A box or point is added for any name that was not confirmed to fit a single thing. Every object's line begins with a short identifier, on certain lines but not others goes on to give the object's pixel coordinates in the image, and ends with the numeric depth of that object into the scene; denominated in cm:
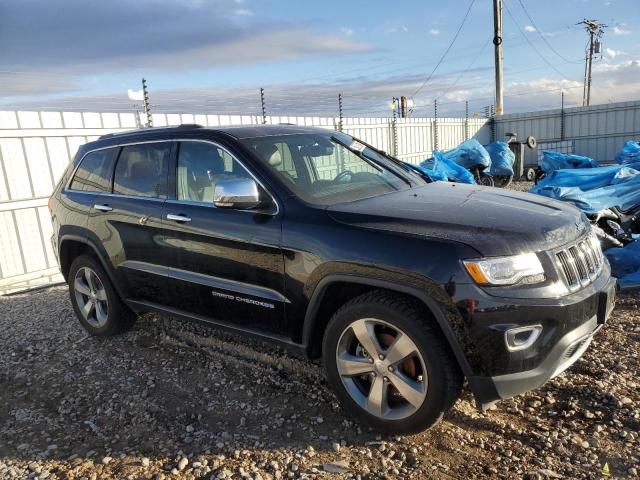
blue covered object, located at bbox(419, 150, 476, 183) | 1053
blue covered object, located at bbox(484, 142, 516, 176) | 1470
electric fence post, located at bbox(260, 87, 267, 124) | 1076
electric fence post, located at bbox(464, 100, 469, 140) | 2039
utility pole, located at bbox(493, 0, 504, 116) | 2236
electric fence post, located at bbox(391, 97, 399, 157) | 1518
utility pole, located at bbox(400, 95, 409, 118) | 1741
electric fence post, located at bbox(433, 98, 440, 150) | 1797
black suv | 258
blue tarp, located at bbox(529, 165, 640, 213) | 715
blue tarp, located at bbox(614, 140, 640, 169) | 1151
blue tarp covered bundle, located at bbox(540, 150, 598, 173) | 1270
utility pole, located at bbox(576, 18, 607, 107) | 4001
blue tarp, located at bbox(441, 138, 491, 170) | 1352
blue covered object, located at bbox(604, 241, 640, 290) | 548
